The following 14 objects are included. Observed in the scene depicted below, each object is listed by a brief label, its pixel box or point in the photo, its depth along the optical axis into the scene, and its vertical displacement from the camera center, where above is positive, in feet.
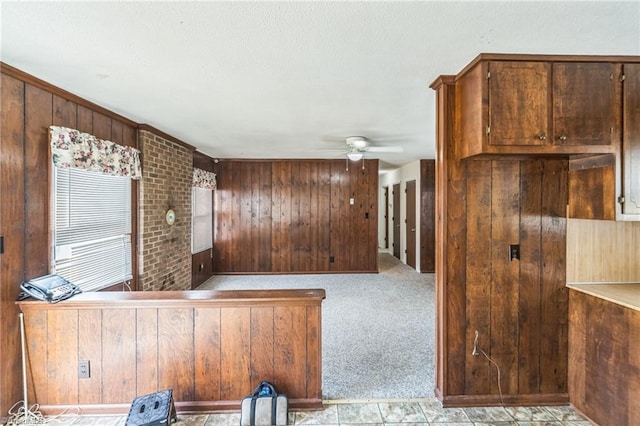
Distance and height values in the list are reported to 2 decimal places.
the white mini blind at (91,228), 7.59 -0.41
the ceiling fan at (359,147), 12.44 +3.11
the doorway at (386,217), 27.99 -0.38
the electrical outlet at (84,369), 6.41 -3.48
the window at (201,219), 16.50 -0.35
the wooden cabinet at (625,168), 5.47 +0.86
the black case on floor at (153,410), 5.59 -3.99
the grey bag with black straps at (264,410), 5.90 -4.10
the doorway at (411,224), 20.70 -0.82
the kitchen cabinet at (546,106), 5.47 +2.05
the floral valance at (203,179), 15.83 +2.05
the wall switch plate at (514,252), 6.60 -0.91
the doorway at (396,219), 24.37 -0.53
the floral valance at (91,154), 7.22 +1.76
